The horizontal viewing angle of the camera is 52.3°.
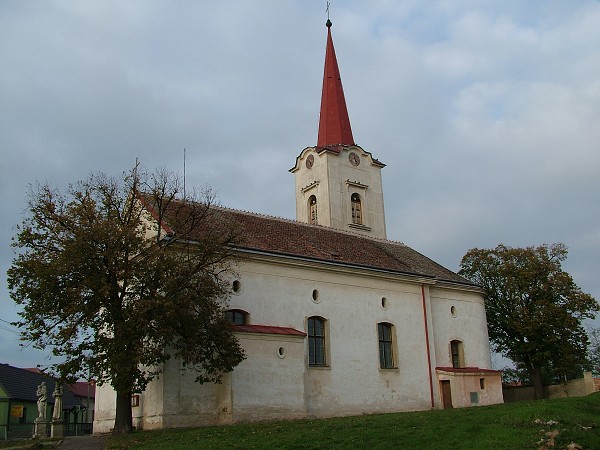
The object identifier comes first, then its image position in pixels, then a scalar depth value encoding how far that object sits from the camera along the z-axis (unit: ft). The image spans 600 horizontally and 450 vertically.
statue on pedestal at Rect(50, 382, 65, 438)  83.20
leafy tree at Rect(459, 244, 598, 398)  131.54
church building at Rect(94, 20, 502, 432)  82.84
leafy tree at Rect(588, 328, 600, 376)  220.23
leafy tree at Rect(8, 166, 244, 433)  67.31
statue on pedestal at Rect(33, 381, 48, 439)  86.12
